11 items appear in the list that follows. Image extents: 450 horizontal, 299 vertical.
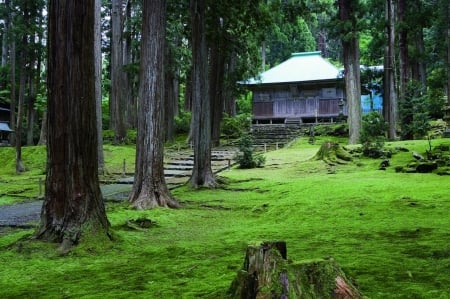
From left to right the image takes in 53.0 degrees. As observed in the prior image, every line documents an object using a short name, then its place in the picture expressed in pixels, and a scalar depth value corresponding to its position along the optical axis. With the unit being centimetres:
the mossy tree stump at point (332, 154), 1565
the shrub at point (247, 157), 1634
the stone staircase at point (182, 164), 1434
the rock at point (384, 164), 1327
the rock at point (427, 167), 1195
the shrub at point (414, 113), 1775
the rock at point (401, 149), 1561
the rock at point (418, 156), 1338
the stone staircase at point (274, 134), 2408
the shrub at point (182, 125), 3081
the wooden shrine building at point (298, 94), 2964
